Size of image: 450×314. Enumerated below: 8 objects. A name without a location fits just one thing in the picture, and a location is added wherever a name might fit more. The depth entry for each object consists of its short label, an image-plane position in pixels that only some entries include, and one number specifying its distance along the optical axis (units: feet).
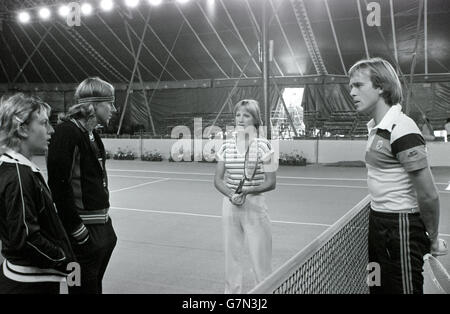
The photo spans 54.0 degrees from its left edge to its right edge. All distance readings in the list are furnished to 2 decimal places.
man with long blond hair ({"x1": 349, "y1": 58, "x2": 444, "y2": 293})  7.00
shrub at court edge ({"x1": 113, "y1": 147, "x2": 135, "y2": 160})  62.69
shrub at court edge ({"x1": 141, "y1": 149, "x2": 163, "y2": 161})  60.13
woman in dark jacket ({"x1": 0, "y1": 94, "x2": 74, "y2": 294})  6.66
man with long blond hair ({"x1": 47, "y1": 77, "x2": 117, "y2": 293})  8.27
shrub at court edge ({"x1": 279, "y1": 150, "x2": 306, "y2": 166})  52.95
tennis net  5.95
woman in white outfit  11.13
